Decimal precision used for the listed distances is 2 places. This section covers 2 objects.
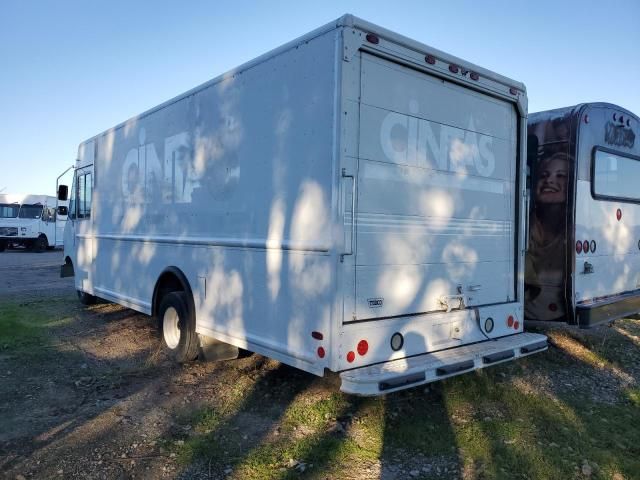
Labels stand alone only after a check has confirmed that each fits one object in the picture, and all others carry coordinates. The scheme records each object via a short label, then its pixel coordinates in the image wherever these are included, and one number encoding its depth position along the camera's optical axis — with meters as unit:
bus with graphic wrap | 5.81
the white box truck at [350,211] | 3.95
